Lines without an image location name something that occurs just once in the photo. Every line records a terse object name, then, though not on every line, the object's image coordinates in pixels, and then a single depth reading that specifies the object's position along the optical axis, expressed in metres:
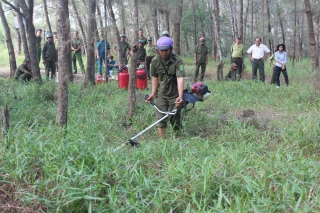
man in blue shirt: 12.14
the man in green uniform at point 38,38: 12.40
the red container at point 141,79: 8.85
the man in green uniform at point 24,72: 9.92
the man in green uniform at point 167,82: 4.66
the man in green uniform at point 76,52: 12.76
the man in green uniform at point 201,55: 11.03
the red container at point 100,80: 9.88
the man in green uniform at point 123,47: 11.32
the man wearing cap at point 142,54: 10.64
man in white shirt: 10.22
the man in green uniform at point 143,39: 11.41
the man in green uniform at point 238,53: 10.75
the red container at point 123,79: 8.95
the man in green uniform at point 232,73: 10.92
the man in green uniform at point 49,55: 10.80
